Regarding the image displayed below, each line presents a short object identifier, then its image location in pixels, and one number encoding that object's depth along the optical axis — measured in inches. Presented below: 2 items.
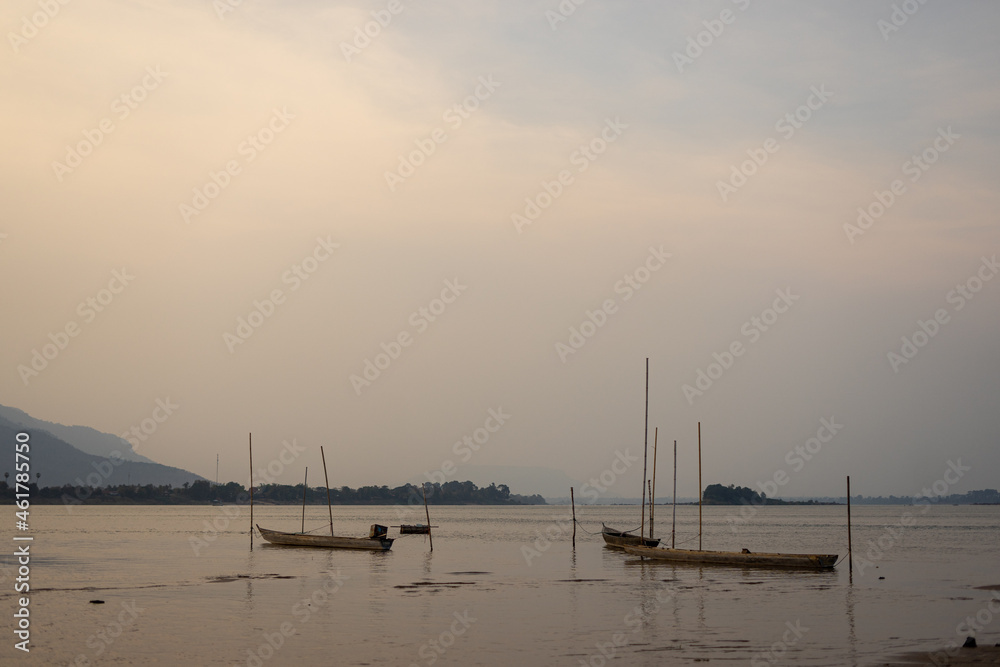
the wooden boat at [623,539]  2481.9
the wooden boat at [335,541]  2672.2
